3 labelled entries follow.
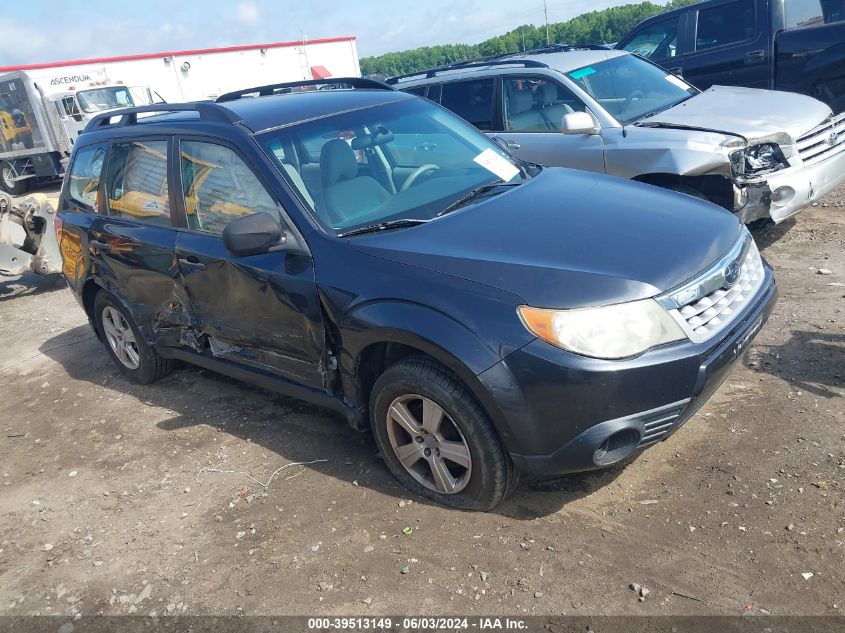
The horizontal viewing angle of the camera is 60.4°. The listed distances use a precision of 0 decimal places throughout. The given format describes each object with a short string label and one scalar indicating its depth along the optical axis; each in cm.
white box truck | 1903
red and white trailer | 2059
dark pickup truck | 812
